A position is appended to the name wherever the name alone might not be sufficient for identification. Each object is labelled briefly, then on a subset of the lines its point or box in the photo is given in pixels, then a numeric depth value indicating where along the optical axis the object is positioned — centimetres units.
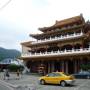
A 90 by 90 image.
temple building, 1736
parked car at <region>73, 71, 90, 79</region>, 1346
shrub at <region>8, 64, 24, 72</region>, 2176
